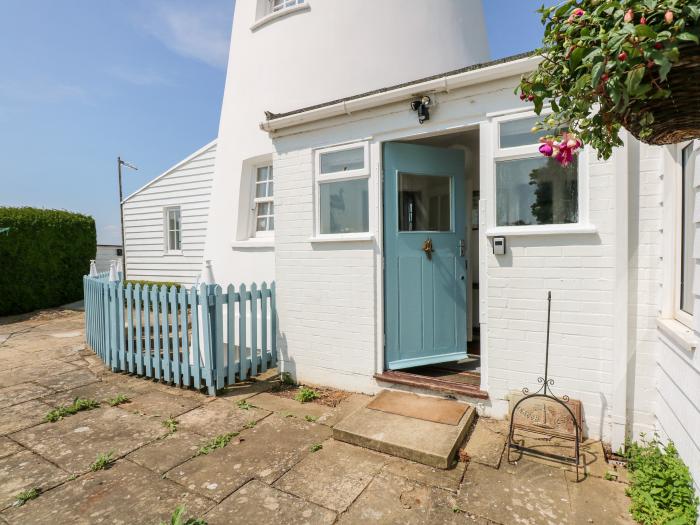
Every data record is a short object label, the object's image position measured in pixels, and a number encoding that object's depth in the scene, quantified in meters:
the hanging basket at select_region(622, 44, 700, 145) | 1.29
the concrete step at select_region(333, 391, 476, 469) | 3.19
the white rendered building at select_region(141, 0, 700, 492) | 3.16
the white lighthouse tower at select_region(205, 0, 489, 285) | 6.53
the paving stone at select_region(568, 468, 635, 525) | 2.50
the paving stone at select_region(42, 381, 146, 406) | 4.72
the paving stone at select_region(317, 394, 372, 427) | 4.01
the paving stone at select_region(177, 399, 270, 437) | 3.90
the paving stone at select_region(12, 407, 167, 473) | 3.44
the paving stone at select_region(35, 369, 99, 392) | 5.22
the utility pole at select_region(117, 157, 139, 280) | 16.09
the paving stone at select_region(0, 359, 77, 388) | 5.56
